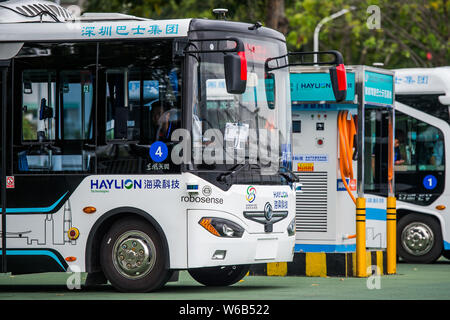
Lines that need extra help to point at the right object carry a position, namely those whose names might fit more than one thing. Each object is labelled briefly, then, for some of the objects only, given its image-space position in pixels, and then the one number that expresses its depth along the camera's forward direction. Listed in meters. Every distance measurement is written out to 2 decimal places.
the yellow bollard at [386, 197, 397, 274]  18.19
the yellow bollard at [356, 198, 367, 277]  17.44
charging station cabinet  17.84
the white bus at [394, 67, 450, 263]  21.78
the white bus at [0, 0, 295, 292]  14.10
